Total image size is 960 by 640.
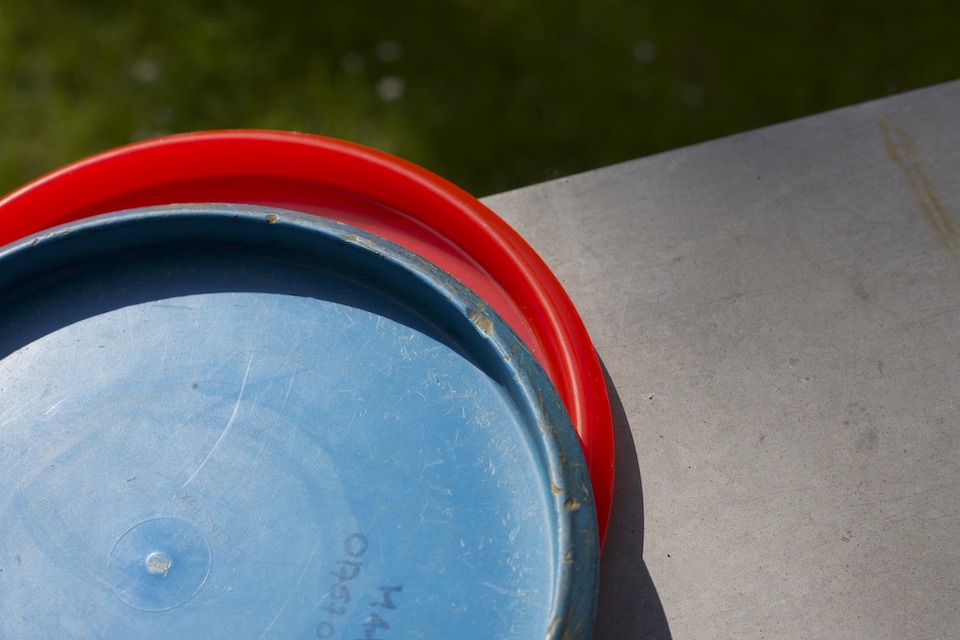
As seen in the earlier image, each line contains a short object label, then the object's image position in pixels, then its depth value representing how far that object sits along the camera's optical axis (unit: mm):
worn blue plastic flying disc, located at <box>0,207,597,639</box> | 536
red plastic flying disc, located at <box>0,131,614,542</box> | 602
